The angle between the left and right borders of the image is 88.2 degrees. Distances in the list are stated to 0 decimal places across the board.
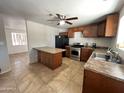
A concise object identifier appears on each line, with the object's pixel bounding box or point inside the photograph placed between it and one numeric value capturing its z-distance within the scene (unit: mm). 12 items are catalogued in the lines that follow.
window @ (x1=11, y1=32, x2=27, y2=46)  5805
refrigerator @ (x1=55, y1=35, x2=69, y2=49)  4909
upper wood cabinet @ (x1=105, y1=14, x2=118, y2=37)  2211
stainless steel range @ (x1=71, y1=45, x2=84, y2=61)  4132
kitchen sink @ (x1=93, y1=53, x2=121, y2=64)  2266
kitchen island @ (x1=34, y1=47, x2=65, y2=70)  3014
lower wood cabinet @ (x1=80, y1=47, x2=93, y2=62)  3777
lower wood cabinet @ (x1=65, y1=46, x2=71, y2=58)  4707
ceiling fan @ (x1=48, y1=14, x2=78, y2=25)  2626
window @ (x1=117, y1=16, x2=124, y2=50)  1835
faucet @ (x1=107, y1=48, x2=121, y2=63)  1596
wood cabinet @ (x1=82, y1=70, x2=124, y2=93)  960
